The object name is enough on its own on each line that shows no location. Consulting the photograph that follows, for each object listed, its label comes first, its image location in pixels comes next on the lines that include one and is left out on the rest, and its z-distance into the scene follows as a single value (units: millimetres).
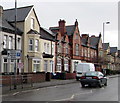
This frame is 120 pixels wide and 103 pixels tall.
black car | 21953
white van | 33094
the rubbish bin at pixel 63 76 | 36094
